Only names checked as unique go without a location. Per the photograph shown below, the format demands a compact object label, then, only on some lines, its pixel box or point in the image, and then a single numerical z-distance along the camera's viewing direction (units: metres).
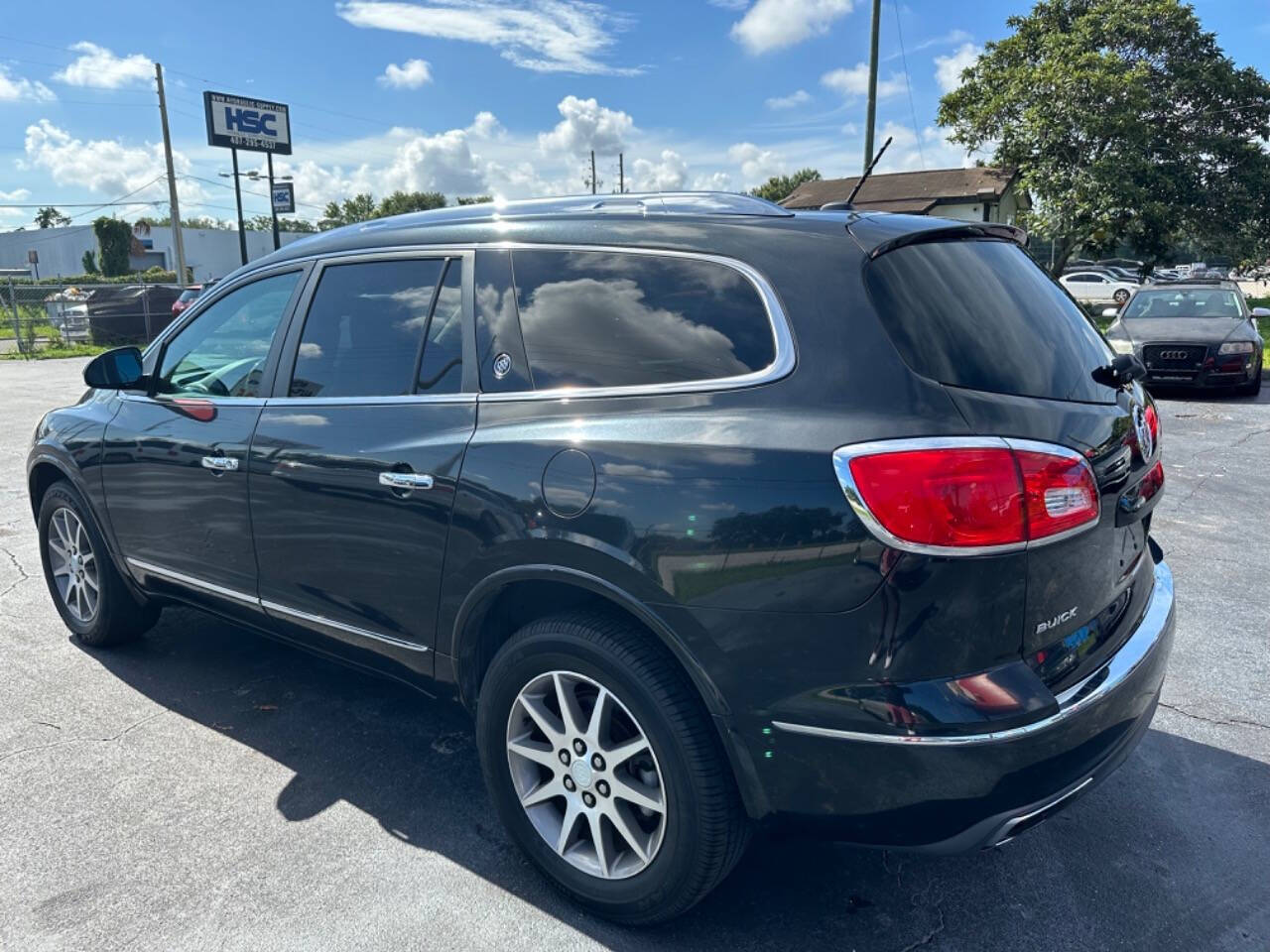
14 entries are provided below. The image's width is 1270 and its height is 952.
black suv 2.00
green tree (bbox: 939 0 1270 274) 21.31
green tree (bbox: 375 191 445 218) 72.06
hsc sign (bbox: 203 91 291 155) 37.94
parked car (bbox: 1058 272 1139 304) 34.88
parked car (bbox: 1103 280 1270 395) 11.76
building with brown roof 32.69
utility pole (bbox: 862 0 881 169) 20.05
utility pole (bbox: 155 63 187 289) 41.12
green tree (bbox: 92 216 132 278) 55.72
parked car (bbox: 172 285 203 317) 22.75
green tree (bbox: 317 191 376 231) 80.69
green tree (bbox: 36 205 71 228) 91.07
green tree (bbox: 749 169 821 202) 66.12
